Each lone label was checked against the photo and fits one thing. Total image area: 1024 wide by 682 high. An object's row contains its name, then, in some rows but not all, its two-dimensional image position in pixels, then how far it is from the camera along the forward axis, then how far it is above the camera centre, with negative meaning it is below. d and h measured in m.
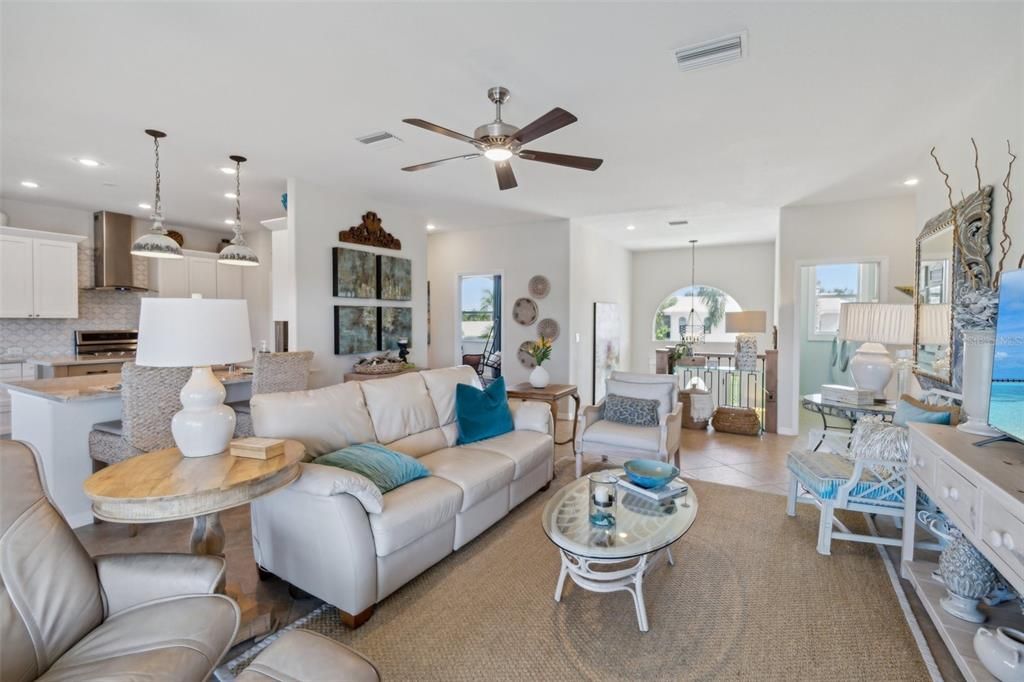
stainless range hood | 5.74 +0.94
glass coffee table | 1.95 -0.93
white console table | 1.43 -0.64
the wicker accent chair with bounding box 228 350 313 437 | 3.47 -0.39
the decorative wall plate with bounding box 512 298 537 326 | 6.44 +0.24
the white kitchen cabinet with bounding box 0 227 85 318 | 4.97 +0.58
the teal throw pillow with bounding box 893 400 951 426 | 2.58 -0.50
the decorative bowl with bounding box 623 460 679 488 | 2.50 -0.81
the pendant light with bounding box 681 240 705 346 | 8.87 +0.11
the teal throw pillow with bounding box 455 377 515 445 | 3.41 -0.66
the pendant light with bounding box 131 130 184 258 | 3.76 +0.68
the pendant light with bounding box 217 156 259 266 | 4.41 +0.71
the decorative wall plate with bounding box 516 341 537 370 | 6.43 -0.40
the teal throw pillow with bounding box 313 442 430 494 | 2.35 -0.74
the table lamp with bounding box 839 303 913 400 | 3.59 -0.02
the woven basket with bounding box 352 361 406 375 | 4.90 -0.45
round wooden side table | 1.56 -0.58
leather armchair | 1.22 -0.85
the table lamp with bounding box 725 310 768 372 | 5.91 +0.01
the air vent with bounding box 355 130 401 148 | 3.37 +1.42
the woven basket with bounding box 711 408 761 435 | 5.38 -1.10
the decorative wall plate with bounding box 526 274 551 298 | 6.34 +0.59
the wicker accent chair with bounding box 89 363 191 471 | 2.84 -0.57
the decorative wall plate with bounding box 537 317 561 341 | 6.24 -0.01
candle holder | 2.16 -0.87
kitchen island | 3.04 -0.70
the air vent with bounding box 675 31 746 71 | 2.21 +1.40
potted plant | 4.62 -0.44
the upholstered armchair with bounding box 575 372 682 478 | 3.54 -0.82
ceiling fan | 2.29 +1.04
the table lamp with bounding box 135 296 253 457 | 1.85 -0.10
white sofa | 2.01 -0.87
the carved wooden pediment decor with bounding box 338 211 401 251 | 4.98 +1.05
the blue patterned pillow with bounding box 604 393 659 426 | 3.79 -0.69
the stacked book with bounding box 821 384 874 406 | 3.59 -0.52
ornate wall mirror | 2.74 +0.38
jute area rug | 1.81 -1.33
